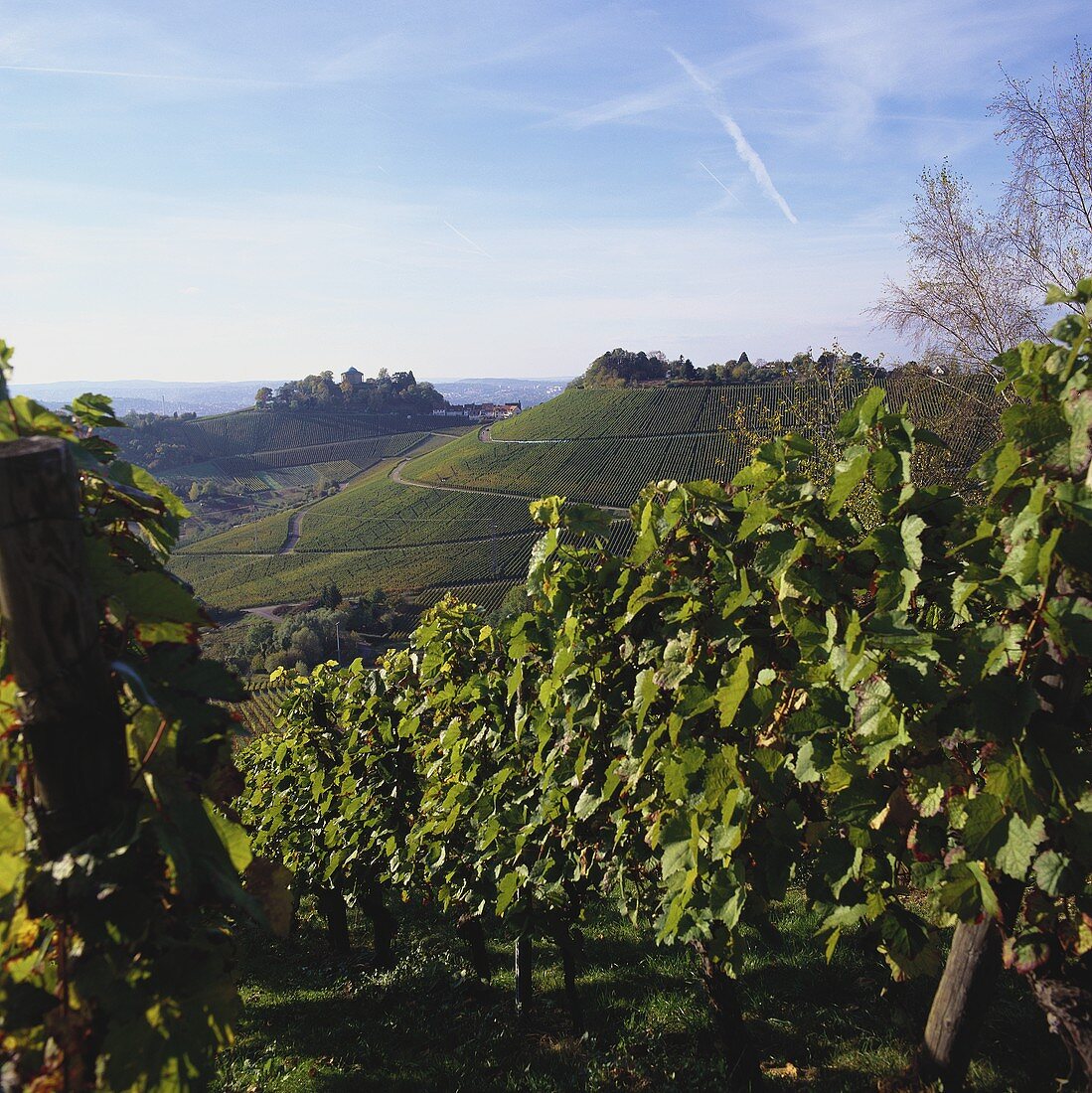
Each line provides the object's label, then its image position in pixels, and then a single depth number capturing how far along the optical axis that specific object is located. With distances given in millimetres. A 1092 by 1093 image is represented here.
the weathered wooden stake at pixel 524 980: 5339
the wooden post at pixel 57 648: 1503
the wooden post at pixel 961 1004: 2539
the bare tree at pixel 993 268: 17391
